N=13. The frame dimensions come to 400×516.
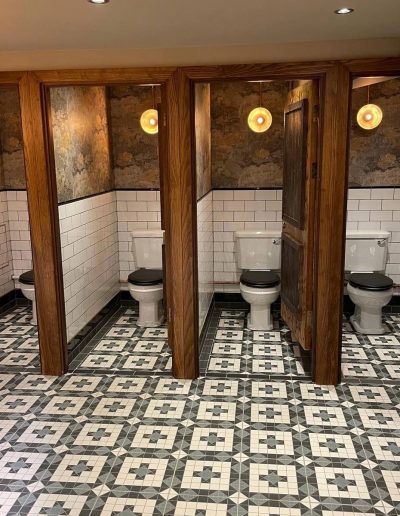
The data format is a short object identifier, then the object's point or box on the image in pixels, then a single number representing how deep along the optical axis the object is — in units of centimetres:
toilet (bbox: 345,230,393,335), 430
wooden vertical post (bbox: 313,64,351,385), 313
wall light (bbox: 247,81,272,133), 453
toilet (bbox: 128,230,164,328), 458
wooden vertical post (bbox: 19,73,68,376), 337
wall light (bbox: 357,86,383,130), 439
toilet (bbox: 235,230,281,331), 447
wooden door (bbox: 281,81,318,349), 337
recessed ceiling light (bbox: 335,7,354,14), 230
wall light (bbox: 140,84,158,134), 452
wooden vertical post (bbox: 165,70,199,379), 325
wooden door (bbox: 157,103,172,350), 338
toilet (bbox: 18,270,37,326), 462
